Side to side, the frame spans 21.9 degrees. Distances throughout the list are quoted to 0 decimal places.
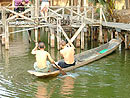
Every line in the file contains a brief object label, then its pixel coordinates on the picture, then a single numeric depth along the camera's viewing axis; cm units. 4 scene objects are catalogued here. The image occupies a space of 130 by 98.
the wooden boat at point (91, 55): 1155
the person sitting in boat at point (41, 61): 1137
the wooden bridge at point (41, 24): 1817
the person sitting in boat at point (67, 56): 1259
